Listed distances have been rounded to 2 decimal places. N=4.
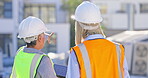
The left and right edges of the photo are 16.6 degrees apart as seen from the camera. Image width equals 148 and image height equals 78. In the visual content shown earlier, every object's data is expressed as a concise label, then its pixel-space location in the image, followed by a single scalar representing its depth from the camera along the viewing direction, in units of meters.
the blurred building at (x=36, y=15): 40.19
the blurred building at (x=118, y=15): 64.65
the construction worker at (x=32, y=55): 4.92
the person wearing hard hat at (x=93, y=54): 4.79
